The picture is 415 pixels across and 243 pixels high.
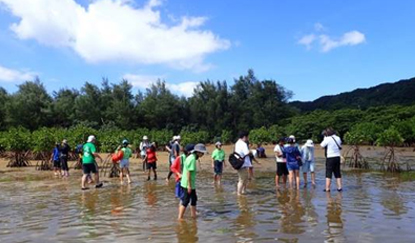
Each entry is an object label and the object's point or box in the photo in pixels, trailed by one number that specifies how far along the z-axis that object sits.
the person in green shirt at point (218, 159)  15.30
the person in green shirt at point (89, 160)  15.19
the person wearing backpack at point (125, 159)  16.55
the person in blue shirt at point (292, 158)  13.50
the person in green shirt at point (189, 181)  9.05
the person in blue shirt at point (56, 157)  20.48
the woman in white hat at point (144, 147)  21.27
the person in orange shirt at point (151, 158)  17.33
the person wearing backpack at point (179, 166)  9.44
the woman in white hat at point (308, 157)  14.34
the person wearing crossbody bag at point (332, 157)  12.78
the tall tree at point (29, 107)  58.16
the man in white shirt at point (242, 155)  12.44
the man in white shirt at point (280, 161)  14.31
